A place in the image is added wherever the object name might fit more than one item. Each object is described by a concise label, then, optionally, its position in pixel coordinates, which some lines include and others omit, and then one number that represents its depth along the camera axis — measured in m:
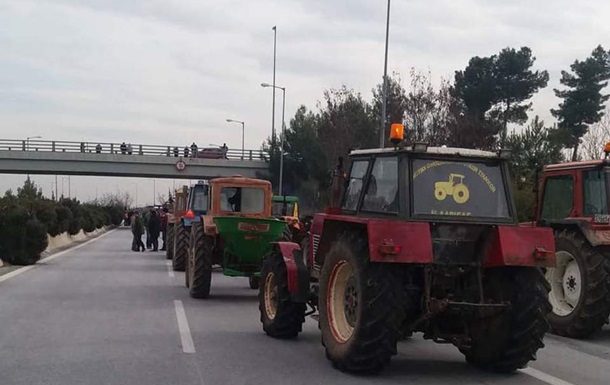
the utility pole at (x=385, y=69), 27.20
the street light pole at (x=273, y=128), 56.25
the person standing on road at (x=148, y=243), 36.12
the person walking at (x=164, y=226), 34.87
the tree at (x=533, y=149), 31.11
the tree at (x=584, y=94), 43.62
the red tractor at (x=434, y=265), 8.24
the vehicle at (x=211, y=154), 65.25
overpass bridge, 62.81
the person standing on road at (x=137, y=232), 34.71
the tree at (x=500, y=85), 42.84
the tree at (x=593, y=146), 39.25
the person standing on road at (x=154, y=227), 35.03
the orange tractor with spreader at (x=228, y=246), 15.12
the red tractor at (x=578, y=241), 11.57
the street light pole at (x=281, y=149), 51.17
